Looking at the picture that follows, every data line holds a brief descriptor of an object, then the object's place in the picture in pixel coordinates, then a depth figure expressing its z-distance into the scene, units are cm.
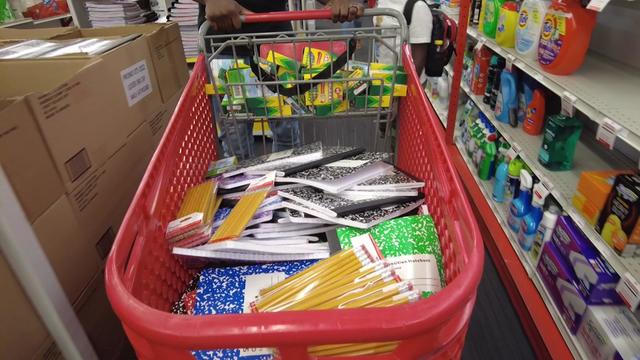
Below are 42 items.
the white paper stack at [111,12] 313
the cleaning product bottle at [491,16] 220
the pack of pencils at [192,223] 95
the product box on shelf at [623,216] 112
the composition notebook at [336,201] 103
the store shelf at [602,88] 118
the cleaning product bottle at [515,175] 193
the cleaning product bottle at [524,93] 199
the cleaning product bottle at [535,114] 189
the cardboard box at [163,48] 154
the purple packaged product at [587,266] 125
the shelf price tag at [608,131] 115
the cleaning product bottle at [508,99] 207
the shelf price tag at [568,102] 140
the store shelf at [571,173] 117
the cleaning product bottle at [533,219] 167
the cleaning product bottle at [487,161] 226
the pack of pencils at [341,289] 69
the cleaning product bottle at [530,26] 175
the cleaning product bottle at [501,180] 205
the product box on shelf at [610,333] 114
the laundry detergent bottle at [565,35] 149
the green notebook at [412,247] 81
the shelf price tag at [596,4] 127
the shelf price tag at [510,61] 193
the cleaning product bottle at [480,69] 245
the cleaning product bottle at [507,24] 204
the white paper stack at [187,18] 319
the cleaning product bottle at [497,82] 226
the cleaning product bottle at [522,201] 179
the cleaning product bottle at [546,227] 155
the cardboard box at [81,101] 100
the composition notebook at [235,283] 88
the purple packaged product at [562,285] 134
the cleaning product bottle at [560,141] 158
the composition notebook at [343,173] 111
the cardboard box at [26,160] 85
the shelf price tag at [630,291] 109
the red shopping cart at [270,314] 49
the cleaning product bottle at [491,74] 228
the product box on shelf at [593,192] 126
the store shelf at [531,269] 136
